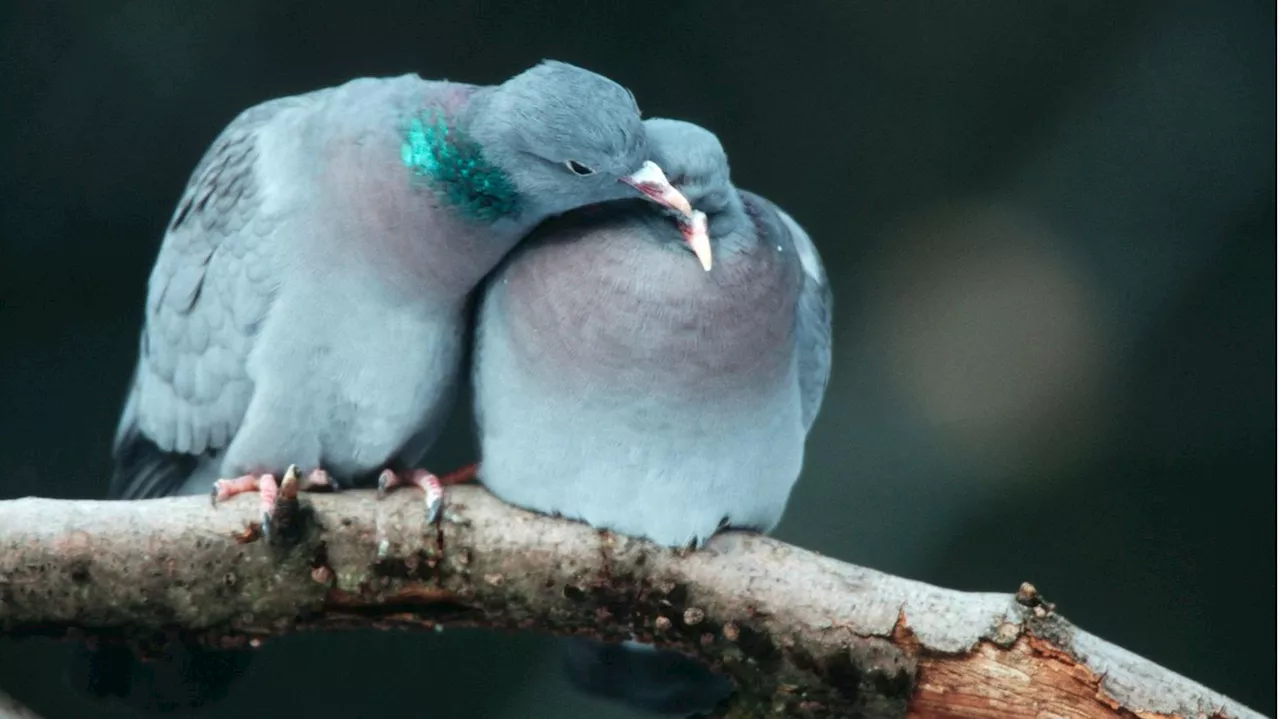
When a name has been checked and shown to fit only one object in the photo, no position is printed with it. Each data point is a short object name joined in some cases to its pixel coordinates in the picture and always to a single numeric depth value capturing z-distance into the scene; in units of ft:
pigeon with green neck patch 16.42
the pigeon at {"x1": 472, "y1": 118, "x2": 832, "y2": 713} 16.46
